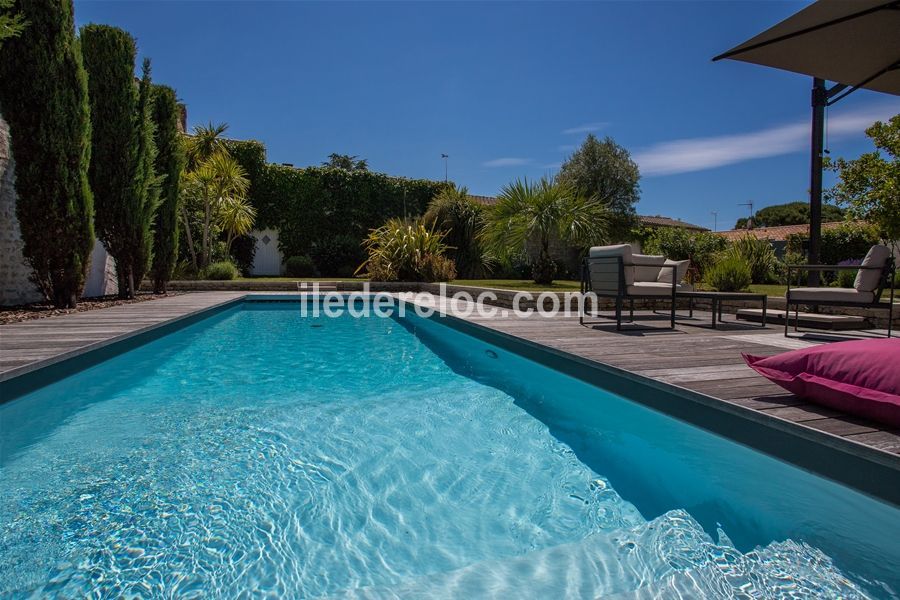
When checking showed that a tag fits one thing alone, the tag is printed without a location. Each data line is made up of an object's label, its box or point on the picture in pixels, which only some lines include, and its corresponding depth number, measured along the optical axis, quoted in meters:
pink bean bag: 2.00
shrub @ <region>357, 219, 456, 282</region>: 13.11
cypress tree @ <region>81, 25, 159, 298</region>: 8.06
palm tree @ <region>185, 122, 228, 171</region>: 15.21
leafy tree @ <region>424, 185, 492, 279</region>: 15.74
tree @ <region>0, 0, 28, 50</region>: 4.71
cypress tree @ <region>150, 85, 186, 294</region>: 9.73
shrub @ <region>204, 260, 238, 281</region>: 13.53
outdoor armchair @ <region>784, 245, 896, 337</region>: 4.28
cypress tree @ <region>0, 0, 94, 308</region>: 6.44
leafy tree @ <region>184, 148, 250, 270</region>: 13.90
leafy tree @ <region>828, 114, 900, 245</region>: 6.32
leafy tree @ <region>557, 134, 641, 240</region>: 21.17
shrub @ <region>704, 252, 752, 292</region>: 8.35
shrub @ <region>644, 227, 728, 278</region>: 13.16
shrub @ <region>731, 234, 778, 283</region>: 10.52
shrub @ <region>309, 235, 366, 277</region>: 17.72
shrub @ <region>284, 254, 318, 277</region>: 17.36
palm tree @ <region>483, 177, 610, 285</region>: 8.93
